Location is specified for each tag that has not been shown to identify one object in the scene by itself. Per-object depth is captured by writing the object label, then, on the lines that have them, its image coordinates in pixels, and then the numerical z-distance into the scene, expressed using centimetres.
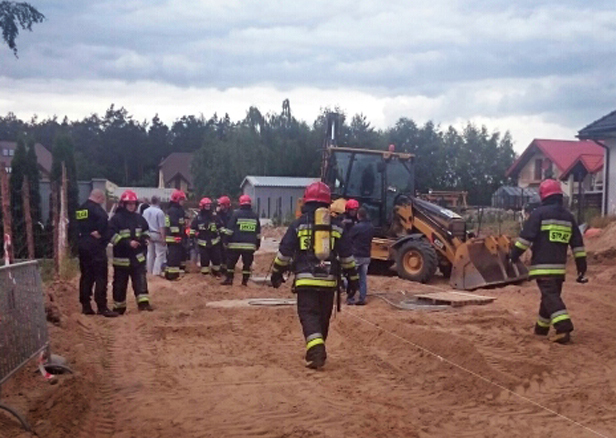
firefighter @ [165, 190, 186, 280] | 1766
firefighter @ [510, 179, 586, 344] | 1057
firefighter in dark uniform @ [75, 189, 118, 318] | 1222
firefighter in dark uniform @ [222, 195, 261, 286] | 1623
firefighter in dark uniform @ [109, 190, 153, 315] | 1251
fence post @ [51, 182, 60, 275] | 1608
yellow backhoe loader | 1683
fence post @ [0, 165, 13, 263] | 1178
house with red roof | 5044
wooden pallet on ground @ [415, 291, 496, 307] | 1352
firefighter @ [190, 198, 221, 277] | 1788
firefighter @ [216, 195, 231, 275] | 1793
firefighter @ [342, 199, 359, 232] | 1443
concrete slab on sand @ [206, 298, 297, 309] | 1335
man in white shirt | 1717
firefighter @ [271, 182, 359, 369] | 909
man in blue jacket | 1383
